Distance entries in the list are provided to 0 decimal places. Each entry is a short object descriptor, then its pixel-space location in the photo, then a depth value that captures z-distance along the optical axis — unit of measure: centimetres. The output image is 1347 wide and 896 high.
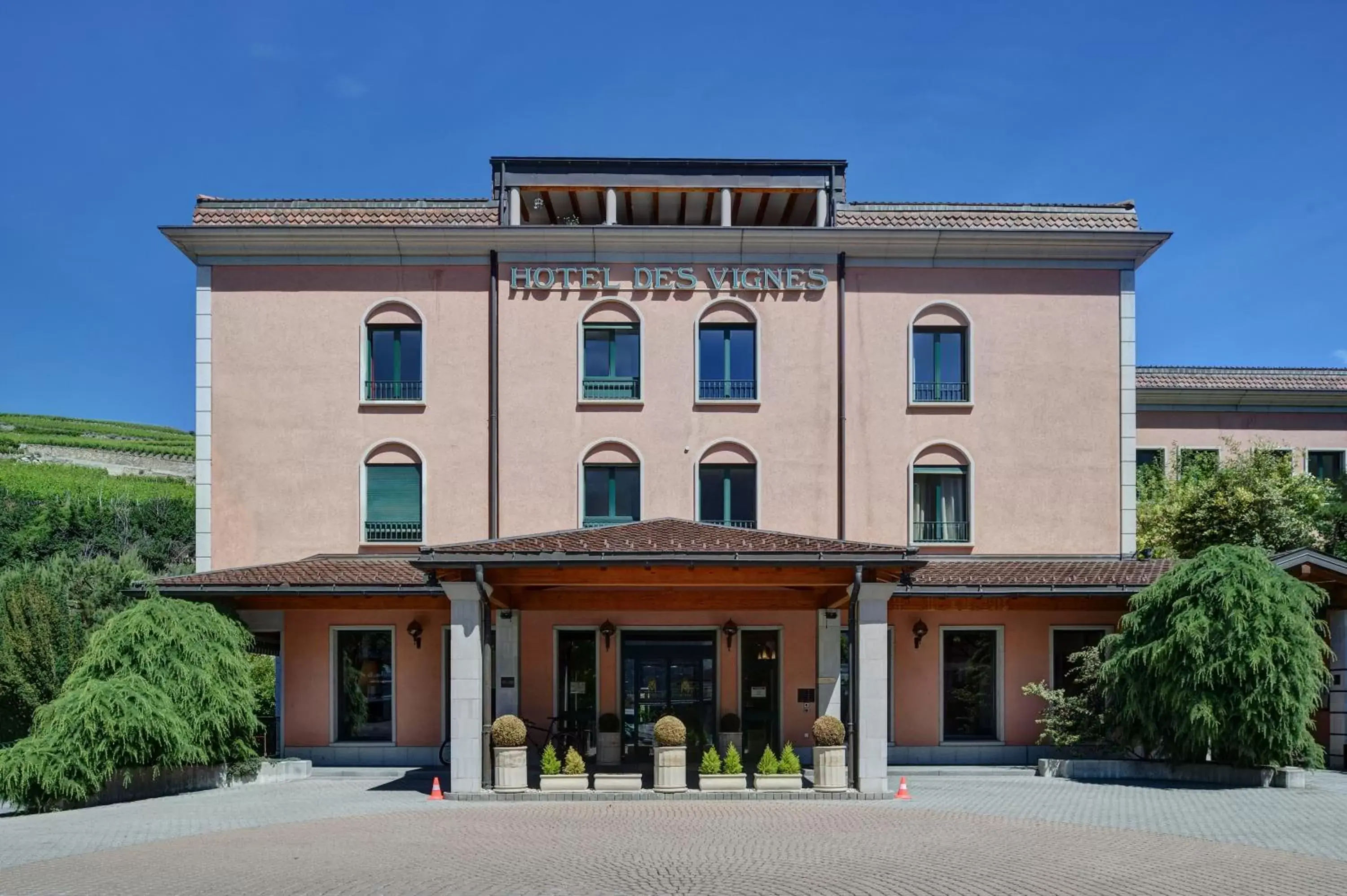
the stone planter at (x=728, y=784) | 1839
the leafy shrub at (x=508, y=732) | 1831
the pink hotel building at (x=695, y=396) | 2411
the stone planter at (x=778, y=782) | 1836
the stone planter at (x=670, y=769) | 1830
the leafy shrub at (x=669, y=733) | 1827
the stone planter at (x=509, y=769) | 1827
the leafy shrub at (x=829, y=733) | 1823
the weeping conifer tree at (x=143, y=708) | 1806
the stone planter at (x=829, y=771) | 1823
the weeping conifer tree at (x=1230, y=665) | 1861
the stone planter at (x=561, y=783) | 1833
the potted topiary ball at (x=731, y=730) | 2230
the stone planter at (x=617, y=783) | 1842
